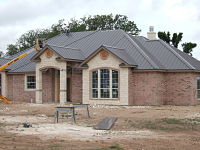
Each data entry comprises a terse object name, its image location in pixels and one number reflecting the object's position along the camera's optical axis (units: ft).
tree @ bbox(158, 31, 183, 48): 160.15
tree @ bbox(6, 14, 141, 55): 202.80
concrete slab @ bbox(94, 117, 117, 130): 51.60
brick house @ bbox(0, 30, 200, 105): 95.20
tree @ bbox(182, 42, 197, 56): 157.58
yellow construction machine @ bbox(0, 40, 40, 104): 106.48
